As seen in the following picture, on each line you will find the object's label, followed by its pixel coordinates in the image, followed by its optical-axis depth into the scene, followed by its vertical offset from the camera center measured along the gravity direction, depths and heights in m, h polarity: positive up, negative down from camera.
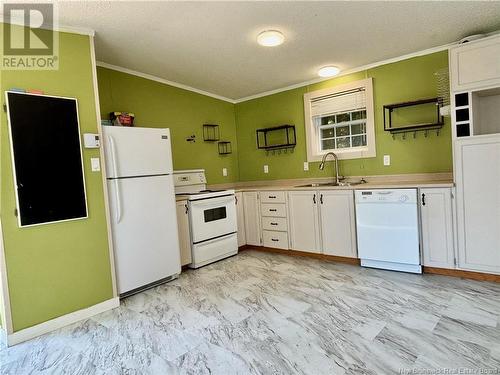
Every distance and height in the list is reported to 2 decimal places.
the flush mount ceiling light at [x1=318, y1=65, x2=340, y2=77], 3.63 +1.16
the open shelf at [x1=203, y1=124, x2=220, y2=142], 4.47 +0.65
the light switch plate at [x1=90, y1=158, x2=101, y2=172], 2.56 +0.17
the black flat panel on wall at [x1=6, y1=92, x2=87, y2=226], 2.18 +0.22
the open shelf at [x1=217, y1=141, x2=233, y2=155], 4.71 +0.43
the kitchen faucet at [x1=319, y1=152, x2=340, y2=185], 3.89 +0.06
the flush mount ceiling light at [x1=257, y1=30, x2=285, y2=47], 2.67 +1.19
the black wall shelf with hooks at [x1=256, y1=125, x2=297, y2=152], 4.41 +0.50
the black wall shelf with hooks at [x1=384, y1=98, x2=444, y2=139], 3.19 +0.43
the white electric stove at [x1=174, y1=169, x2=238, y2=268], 3.58 -0.51
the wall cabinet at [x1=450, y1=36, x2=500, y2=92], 2.58 +0.81
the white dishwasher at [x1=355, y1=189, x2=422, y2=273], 2.97 -0.65
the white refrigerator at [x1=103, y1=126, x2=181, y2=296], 2.75 -0.24
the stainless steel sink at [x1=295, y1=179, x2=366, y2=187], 3.69 -0.19
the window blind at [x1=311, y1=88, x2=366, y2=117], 3.77 +0.84
